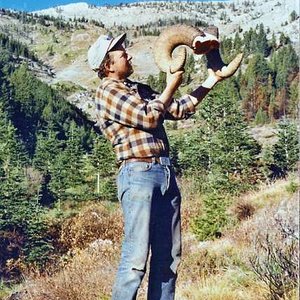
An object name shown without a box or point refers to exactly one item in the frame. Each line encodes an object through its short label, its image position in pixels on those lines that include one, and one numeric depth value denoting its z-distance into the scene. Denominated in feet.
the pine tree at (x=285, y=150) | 92.94
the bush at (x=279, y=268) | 11.69
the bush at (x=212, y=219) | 32.07
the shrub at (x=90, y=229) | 51.05
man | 9.13
